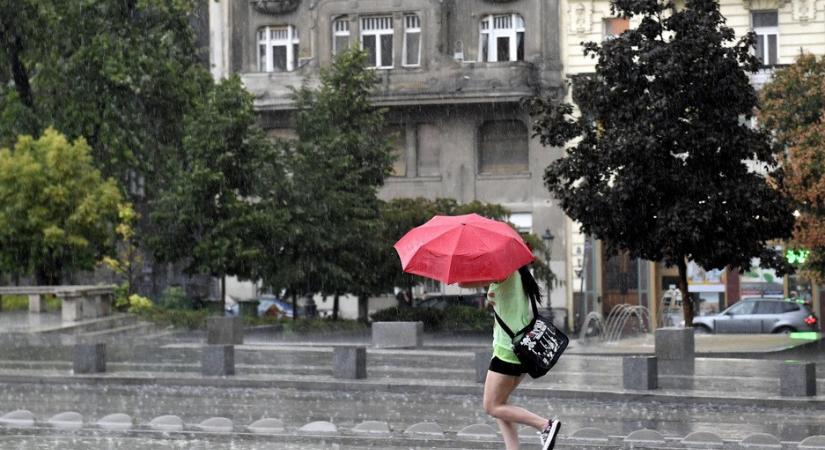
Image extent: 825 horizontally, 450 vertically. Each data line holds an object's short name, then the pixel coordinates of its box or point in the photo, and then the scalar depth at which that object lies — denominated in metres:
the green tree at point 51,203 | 38.66
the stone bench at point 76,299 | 37.38
